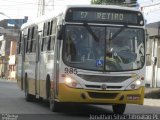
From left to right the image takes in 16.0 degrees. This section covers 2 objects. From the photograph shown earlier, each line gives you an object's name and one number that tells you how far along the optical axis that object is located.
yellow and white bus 16.23
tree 44.67
